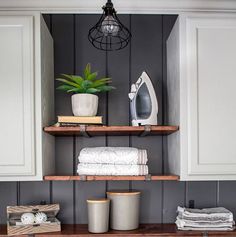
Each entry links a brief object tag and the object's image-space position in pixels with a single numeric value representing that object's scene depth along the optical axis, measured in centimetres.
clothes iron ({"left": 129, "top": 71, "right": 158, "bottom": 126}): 212
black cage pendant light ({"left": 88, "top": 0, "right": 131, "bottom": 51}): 233
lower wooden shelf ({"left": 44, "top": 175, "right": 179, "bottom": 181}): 203
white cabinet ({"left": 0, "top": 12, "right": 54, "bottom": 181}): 199
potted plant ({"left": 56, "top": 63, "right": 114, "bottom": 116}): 211
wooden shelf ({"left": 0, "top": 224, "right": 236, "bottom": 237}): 207
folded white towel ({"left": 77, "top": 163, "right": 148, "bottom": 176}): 206
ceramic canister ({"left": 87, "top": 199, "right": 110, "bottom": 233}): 209
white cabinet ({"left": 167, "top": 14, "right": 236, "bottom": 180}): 202
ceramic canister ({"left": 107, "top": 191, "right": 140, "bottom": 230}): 212
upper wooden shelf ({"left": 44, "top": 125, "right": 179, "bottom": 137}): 202
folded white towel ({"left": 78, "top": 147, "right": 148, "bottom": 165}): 208
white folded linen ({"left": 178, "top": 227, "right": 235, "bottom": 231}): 210
